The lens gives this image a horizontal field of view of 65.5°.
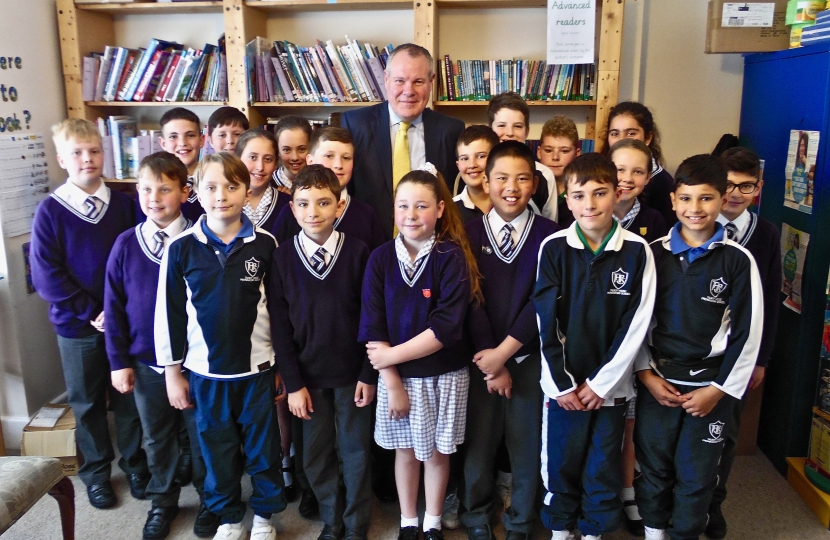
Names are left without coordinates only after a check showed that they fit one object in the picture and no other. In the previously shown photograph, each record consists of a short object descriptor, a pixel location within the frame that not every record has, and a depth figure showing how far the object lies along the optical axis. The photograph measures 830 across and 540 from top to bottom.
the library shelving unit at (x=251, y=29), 3.18
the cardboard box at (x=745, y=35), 2.96
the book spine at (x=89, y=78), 3.41
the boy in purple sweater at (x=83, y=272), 2.32
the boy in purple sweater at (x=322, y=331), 2.01
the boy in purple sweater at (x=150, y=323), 2.15
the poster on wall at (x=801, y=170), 2.47
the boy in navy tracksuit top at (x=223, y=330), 1.99
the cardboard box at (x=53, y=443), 2.64
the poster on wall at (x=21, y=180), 2.77
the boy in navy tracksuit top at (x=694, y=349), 1.88
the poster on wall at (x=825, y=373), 2.39
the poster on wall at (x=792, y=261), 2.54
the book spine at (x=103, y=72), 3.47
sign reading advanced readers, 3.14
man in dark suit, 2.54
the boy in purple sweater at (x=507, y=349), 2.01
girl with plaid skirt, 1.94
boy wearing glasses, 2.18
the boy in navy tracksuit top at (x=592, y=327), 1.90
